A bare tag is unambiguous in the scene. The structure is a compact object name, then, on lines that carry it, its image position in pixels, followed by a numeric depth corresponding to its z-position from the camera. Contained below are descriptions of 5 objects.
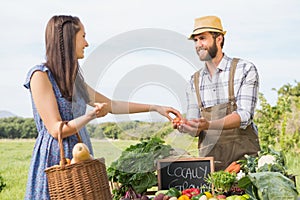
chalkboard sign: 3.33
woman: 2.77
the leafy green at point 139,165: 3.29
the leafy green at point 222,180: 3.04
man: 3.82
